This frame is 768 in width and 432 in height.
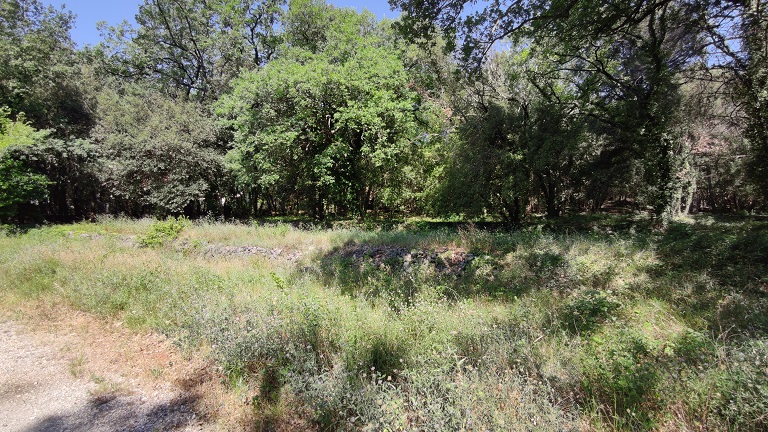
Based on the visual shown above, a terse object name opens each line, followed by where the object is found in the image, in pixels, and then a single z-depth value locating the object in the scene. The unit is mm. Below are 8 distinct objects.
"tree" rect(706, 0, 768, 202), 7637
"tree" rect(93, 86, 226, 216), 18500
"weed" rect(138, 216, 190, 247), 12188
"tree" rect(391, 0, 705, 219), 6457
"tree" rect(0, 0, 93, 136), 18672
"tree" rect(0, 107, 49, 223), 16094
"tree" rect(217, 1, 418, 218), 15531
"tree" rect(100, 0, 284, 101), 22656
